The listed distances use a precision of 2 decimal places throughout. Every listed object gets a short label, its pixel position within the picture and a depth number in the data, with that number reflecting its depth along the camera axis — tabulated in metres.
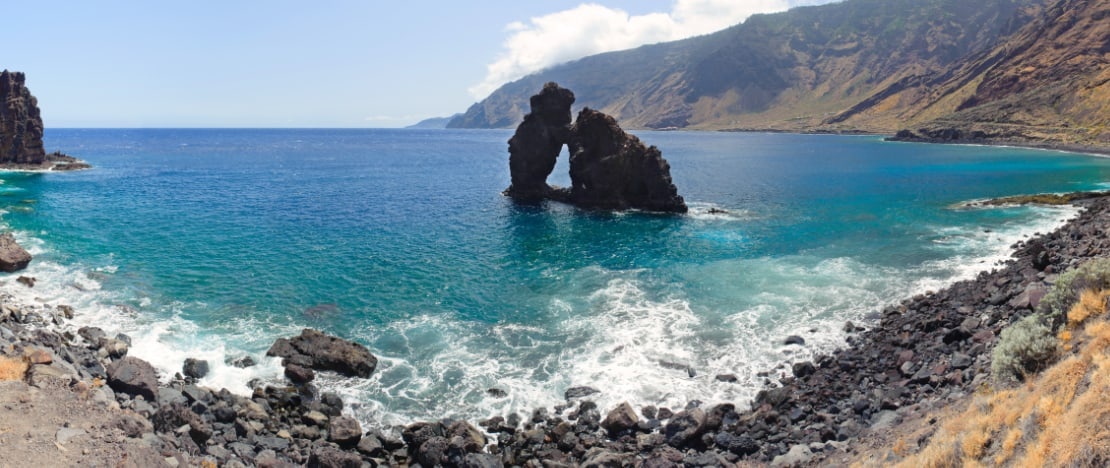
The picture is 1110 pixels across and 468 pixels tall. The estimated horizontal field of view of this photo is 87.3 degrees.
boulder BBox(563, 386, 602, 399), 27.12
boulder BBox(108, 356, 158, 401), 24.59
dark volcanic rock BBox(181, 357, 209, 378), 28.59
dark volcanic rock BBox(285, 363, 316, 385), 28.31
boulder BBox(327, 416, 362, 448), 23.12
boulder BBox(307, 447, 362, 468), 20.98
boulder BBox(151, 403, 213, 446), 21.52
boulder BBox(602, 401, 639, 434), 24.28
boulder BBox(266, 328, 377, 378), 29.27
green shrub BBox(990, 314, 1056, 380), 17.53
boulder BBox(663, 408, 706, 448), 23.09
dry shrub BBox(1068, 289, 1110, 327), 18.50
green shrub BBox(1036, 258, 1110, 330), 19.86
